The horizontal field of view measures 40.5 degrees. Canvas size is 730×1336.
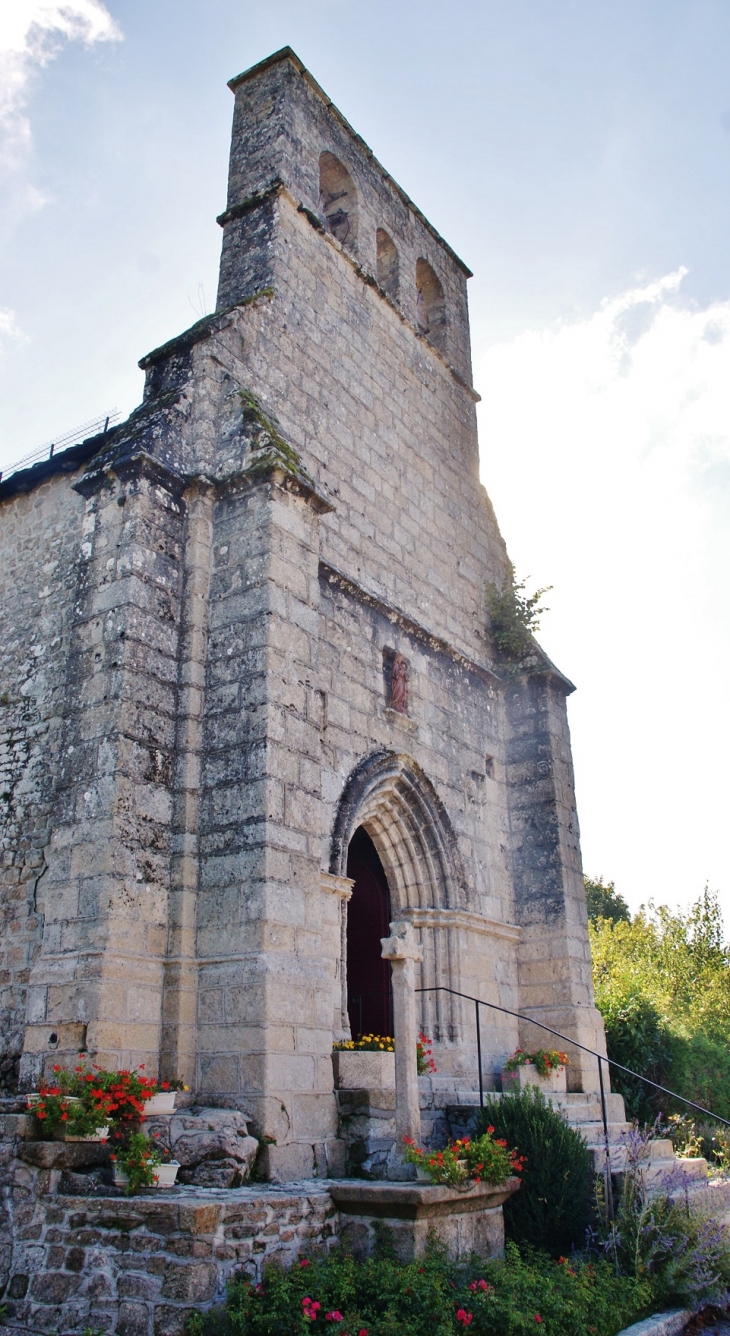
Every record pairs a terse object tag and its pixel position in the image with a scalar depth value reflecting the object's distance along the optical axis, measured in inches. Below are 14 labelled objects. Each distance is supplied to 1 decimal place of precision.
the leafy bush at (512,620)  452.8
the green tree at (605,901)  1190.3
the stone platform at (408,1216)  206.4
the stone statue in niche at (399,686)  359.3
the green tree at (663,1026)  483.5
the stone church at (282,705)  244.4
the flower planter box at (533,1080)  345.7
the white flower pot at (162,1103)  219.1
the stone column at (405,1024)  235.0
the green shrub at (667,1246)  245.3
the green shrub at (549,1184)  258.1
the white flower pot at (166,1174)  201.8
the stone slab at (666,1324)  223.9
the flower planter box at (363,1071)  264.4
